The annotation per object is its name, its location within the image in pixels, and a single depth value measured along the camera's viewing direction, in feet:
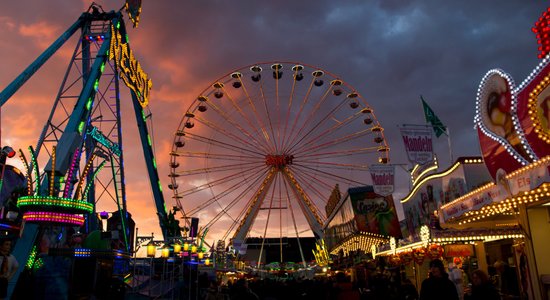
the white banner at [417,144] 47.19
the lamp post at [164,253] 58.95
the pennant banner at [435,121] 56.44
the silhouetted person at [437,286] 17.52
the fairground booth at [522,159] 25.44
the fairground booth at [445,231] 44.29
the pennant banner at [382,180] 57.36
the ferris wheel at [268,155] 102.27
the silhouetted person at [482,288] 17.97
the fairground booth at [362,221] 68.85
